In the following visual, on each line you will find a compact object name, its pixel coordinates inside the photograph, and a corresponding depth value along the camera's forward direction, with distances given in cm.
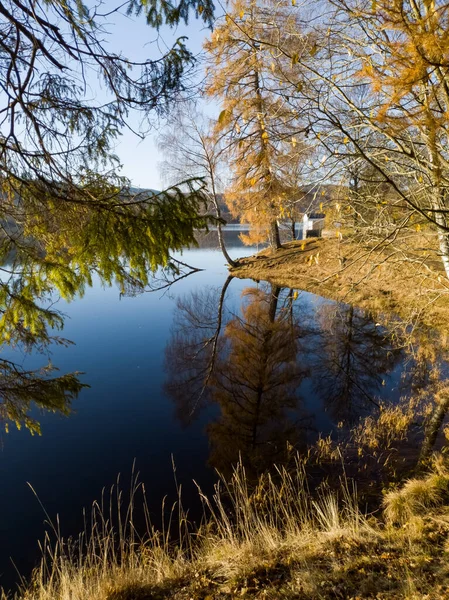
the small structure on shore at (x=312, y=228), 2736
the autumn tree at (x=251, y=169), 1238
